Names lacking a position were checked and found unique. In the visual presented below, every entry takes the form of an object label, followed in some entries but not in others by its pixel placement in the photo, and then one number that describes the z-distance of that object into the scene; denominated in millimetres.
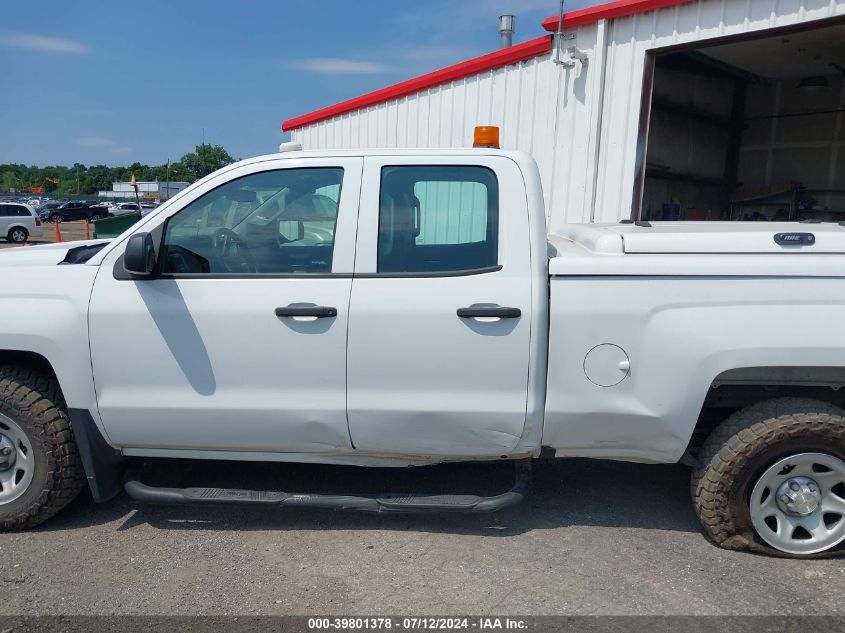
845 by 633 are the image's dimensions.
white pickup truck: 3135
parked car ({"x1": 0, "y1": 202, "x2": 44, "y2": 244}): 26609
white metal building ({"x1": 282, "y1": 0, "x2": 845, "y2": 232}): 6680
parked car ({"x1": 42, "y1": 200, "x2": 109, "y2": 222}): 49969
